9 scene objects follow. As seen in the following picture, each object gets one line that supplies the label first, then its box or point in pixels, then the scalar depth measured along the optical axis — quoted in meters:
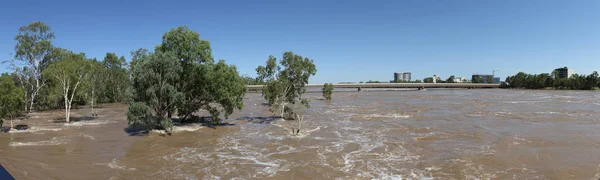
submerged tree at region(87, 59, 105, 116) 46.00
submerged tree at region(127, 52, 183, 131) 26.06
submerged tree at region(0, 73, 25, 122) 26.27
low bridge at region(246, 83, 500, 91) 149.50
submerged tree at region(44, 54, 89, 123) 34.56
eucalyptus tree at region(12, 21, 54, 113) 47.00
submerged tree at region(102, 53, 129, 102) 68.24
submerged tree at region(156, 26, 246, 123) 28.34
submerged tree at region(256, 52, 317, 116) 35.41
